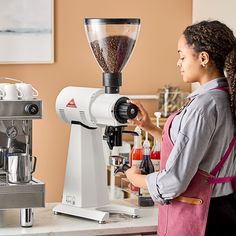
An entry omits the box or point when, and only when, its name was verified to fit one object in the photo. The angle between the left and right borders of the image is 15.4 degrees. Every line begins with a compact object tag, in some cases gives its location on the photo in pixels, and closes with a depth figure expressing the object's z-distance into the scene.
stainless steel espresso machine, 3.20
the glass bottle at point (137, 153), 3.67
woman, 2.79
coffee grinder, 3.26
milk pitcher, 3.26
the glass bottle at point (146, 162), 3.60
